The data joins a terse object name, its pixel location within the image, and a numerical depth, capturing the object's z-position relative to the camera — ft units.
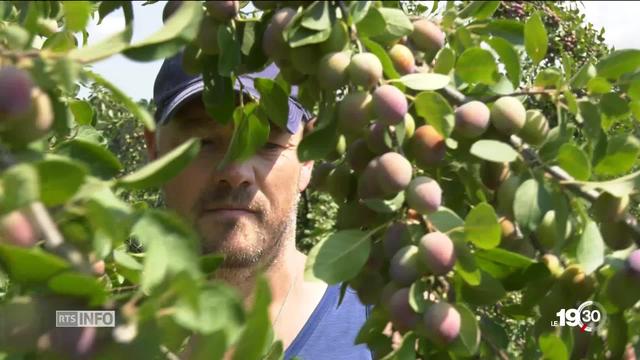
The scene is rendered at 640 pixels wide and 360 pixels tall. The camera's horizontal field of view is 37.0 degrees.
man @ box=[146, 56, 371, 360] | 6.74
